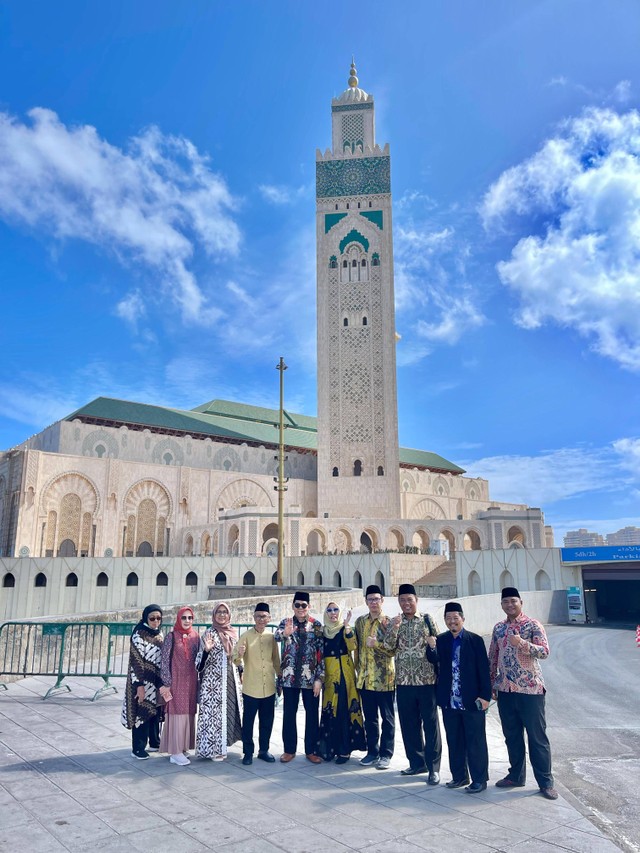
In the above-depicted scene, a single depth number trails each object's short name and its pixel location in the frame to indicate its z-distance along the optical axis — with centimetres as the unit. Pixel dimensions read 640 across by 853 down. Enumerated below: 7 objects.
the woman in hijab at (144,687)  549
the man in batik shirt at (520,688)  474
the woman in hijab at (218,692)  540
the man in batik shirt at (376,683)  536
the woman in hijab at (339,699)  540
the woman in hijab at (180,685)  545
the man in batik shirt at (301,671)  546
